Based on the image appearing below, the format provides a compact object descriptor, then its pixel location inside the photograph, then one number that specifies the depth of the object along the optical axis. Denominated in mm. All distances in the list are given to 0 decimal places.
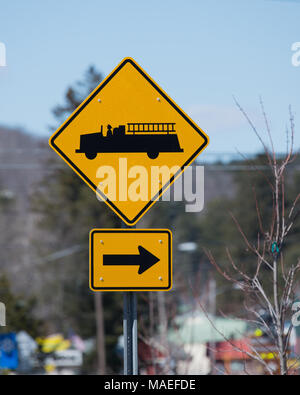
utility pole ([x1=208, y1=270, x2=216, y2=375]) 71812
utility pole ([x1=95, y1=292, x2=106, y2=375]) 71187
